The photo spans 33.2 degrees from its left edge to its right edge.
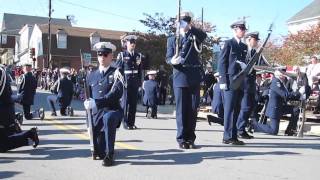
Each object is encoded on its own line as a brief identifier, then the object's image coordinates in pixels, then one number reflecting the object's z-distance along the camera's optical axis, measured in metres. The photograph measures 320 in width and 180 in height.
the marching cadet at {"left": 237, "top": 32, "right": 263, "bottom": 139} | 10.67
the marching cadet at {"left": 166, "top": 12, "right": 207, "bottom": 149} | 9.06
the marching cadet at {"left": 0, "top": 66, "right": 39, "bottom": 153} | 8.41
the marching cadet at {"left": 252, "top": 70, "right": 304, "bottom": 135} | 11.93
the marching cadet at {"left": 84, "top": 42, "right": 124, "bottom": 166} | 7.60
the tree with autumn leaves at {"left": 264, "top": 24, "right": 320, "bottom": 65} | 30.80
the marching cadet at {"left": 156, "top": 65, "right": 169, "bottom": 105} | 23.57
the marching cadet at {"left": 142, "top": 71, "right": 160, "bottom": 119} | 16.18
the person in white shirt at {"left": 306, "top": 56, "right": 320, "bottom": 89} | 16.31
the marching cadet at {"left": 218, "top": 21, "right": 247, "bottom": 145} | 9.54
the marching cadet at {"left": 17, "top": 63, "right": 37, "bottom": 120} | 15.16
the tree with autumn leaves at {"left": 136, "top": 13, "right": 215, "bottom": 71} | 31.81
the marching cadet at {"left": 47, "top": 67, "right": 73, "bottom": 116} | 16.86
